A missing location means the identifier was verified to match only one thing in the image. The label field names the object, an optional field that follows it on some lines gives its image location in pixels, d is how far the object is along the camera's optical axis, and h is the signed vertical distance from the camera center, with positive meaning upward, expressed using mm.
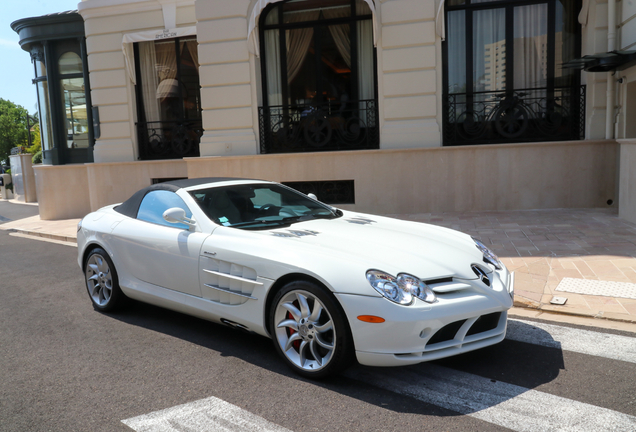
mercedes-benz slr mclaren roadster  3580 -981
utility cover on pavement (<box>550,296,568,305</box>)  5377 -1669
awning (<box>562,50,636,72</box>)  9766 +1201
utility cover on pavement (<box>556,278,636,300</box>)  5555 -1663
